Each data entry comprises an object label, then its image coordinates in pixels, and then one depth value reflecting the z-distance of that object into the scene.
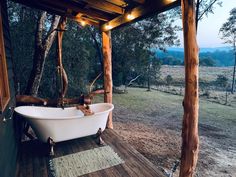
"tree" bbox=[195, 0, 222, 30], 7.87
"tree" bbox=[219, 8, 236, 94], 11.92
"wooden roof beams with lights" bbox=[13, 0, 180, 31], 2.20
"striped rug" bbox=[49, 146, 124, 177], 2.29
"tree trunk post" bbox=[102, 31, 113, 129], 3.84
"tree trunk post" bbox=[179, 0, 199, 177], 1.74
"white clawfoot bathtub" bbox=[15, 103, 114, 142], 2.62
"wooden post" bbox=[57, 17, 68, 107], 3.35
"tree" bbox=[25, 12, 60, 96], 4.16
